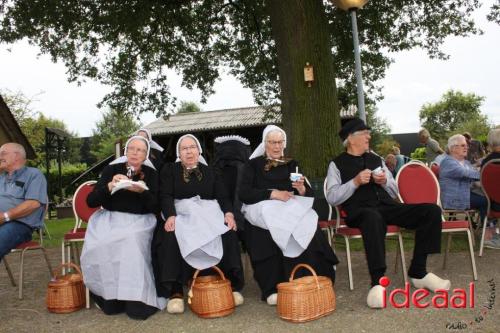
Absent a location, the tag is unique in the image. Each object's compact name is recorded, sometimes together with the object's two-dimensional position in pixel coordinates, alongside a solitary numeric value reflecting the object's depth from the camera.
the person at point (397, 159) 11.92
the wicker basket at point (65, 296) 4.26
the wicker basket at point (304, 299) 3.58
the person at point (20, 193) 4.75
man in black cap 4.08
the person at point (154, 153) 5.32
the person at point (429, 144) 10.16
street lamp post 6.47
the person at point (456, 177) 5.97
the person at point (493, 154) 6.02
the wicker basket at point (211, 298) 3.86
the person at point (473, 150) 9.31
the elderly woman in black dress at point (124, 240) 4.06
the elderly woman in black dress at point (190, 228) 4.15
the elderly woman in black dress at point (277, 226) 4.21
